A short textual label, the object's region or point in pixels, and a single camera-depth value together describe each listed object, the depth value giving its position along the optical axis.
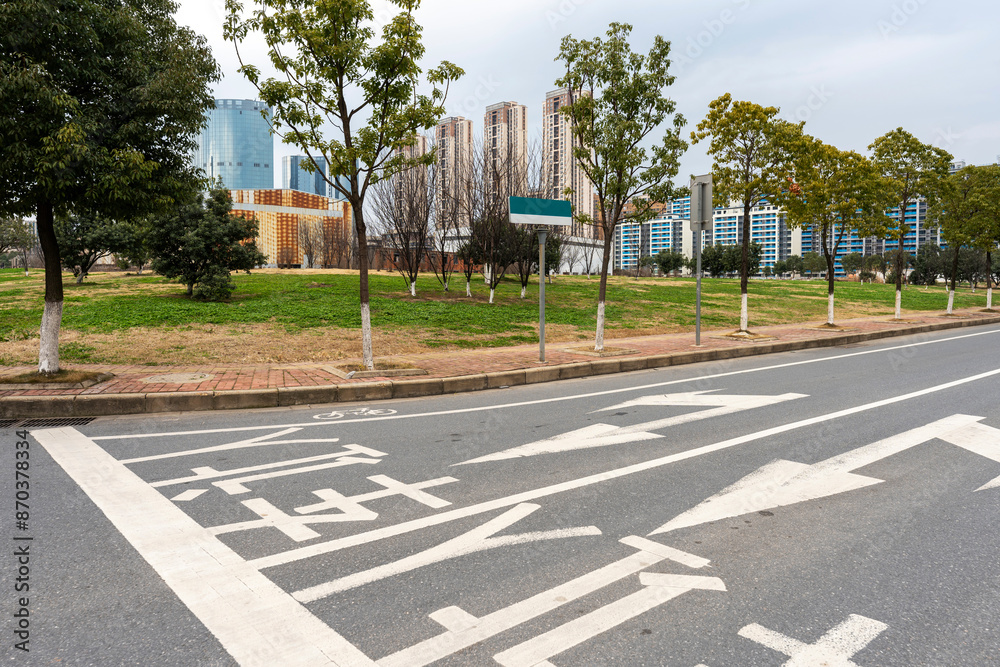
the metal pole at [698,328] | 14.39
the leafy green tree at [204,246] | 18.67
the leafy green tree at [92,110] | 7.72
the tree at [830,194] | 18.08
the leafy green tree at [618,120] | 13.17
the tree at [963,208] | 26.81
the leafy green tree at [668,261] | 110.50
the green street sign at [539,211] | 11.12
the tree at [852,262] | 111.06
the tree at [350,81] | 9.62
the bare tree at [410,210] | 24.11
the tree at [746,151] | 17.09
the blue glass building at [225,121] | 188.60
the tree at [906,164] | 23.94
